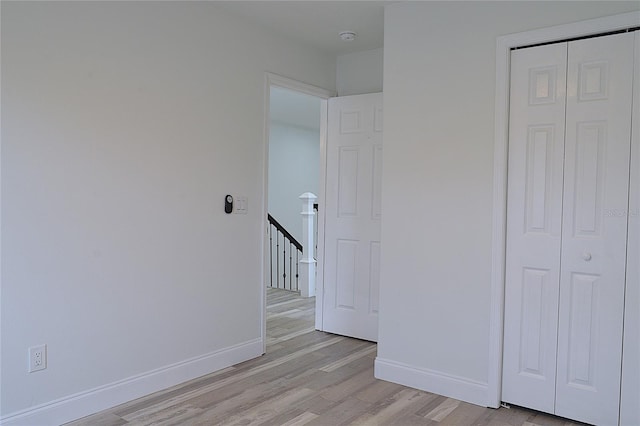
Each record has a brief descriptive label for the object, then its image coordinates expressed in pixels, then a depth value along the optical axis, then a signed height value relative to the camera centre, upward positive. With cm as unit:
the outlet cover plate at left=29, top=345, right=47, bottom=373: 242 -86
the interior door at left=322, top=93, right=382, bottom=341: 406 -20
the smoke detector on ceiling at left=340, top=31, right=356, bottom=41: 373 +125
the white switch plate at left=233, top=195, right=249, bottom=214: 350 -9
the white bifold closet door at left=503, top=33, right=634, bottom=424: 251 -16
